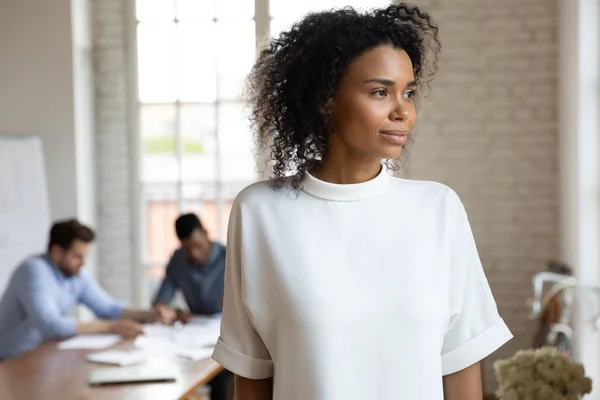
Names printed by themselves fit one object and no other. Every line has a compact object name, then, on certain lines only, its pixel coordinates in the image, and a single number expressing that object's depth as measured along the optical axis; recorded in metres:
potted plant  2.41
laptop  3.29
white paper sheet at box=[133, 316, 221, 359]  3.97
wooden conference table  3.10
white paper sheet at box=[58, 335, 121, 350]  4.10
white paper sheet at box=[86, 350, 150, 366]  3.68
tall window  6.11
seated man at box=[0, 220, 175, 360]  4.30
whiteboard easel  5.41
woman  1.28
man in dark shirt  4.89
